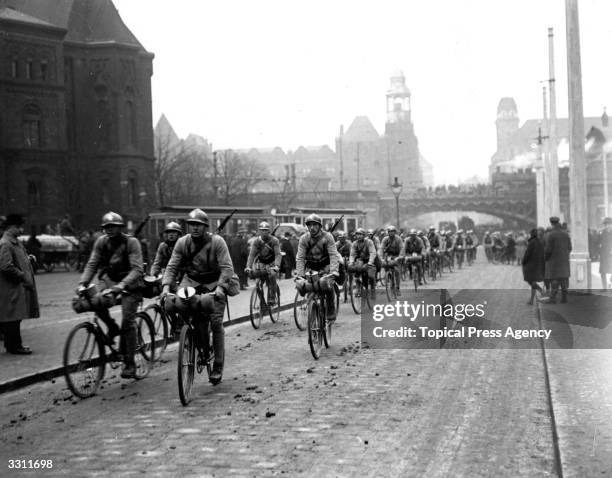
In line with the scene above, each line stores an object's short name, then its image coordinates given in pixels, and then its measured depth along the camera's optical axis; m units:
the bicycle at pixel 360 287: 15.77
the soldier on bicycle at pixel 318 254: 10.81
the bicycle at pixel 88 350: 7.84
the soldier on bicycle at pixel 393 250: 18.36
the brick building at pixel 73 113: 54.34
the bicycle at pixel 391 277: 18.05
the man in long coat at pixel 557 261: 17.00
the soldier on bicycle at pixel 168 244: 12.07
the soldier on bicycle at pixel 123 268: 8.45
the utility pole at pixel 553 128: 33.19
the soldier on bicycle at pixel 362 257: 15.68
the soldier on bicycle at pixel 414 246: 22.34
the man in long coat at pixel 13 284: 10.49
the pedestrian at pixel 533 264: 17.45
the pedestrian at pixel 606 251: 18.77
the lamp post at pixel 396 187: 41.47
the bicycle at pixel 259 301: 13.80
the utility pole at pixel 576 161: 18.72
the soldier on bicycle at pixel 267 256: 13.73
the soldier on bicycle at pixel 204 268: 8.00
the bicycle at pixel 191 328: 7.54
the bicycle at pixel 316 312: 9.93
